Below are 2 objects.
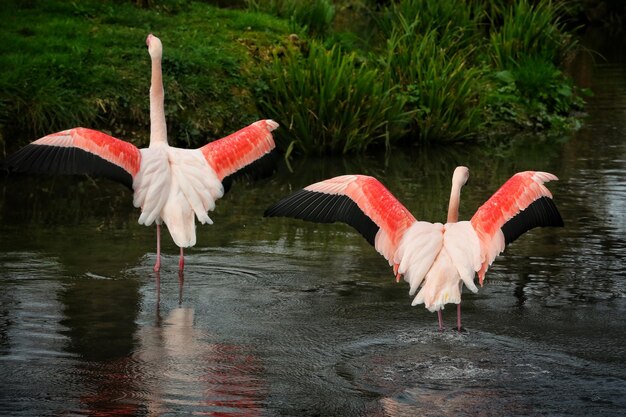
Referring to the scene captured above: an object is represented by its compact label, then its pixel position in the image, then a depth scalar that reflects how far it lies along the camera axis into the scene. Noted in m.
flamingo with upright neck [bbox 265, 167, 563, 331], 9.97
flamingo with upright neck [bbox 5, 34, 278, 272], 11.91
